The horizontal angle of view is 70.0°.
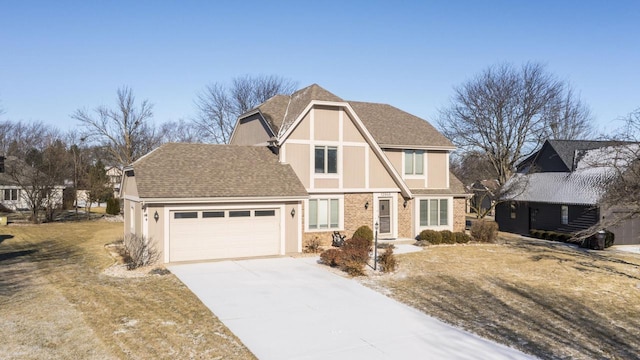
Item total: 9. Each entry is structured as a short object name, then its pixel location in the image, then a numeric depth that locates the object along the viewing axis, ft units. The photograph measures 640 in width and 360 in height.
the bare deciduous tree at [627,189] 51.03
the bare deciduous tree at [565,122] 132.26
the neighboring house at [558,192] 86.00
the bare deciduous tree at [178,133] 201.46
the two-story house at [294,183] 58.75
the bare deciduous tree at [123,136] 138.21
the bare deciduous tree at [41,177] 112.57
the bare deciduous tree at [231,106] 173.68
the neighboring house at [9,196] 148.66
